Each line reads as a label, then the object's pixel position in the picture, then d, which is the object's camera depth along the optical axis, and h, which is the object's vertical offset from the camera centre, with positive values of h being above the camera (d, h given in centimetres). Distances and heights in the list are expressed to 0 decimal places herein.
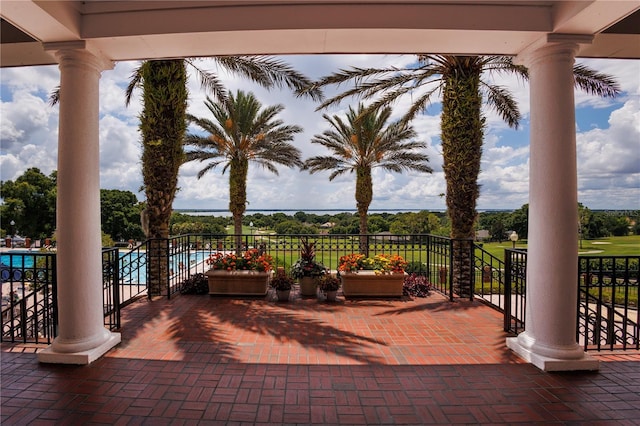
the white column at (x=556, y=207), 355 +6
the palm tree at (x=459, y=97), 727 +258
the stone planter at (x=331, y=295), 643 -155
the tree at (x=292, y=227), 1798 -77
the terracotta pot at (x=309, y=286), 684 -147
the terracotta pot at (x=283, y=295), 646 -156
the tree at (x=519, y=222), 1607 -45
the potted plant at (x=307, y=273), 684 -121
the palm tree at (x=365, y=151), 1337 +253
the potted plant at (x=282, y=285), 644 -138
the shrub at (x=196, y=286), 692 -149
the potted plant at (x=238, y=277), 665 -125
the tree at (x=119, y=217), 2841 -38
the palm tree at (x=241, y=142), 1302 +277
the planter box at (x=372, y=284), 657 -137
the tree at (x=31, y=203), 2102 +58
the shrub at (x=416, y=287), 686 -151
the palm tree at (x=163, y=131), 690 +169
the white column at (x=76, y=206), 371 +7
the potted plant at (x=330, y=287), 642 -141
